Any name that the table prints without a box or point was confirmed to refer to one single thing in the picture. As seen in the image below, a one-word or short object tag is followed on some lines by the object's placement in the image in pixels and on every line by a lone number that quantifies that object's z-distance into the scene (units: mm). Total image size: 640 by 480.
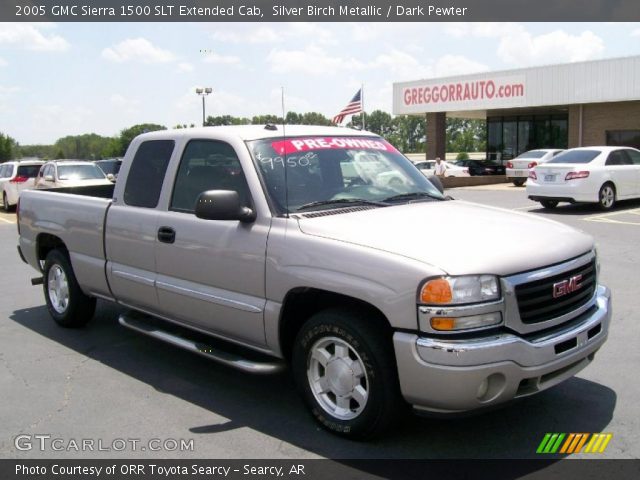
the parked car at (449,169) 33250
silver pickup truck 3479
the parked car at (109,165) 26000
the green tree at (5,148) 80688
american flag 17192
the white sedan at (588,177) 15414
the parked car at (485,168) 33719
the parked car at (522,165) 25453
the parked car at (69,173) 18734
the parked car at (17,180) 21734
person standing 28875
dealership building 28781
